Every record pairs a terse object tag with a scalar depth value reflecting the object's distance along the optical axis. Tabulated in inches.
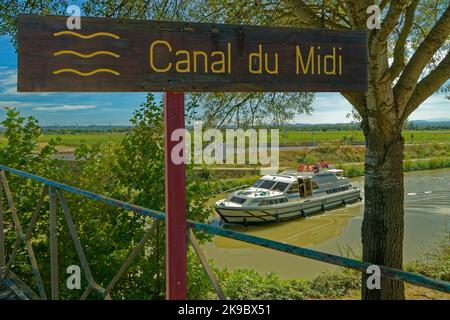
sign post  77.9
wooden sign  69.0
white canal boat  790.5
